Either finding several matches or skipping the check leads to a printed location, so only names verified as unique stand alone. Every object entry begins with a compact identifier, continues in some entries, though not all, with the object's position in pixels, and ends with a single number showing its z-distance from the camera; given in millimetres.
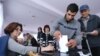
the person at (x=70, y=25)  644
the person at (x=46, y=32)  1253
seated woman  577
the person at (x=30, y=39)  1387
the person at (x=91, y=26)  781
